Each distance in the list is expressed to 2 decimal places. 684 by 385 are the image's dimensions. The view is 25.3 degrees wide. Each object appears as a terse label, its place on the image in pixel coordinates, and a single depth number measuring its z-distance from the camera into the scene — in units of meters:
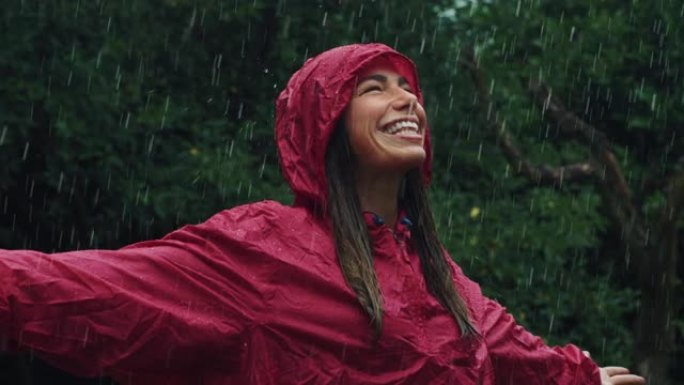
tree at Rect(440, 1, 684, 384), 8.59
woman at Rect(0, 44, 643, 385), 3.54
